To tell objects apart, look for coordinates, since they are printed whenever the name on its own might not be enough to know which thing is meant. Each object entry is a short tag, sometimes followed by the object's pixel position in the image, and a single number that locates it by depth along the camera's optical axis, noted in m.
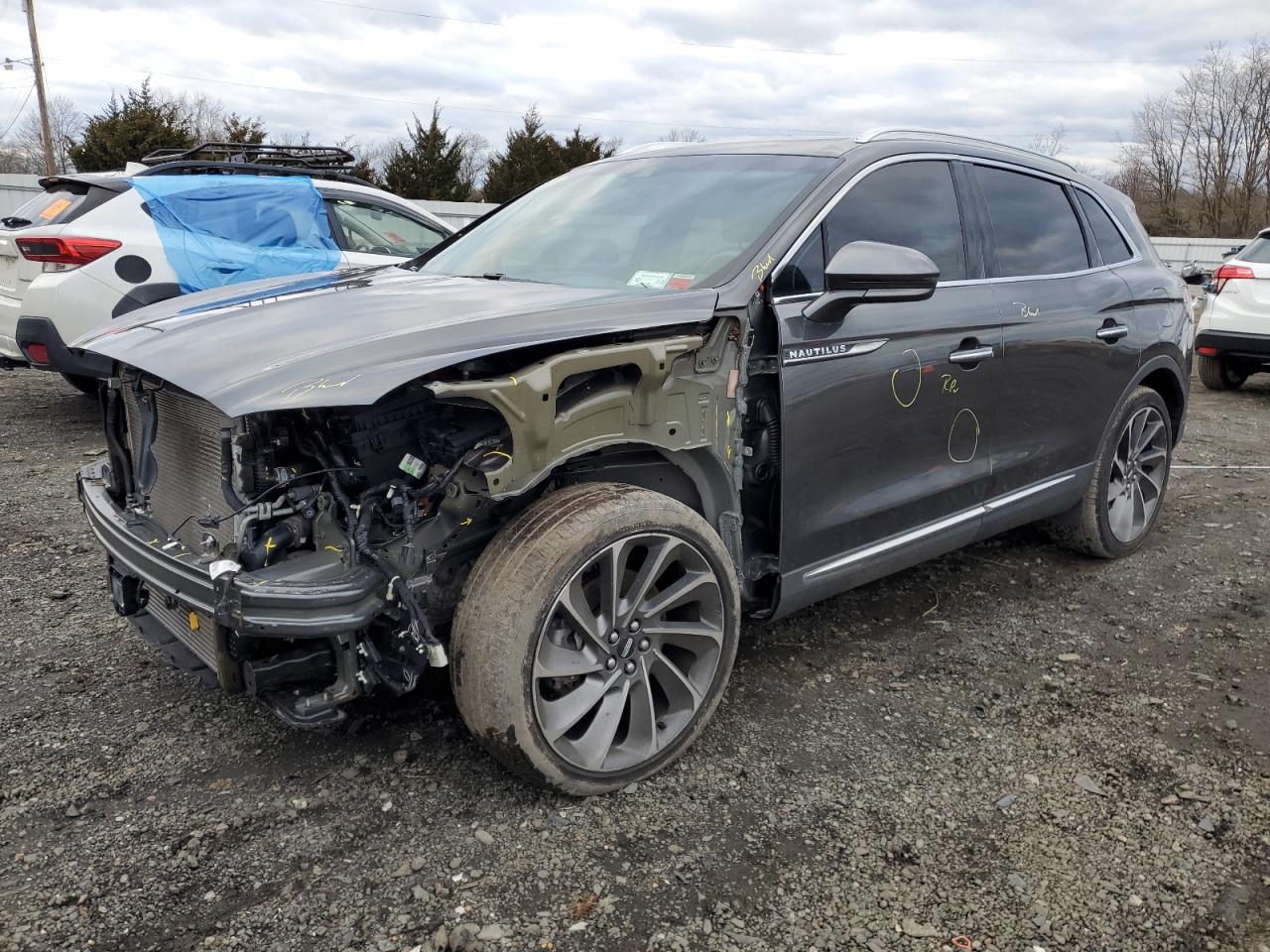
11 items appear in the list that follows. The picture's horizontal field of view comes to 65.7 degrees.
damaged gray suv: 2.34
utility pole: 27.08
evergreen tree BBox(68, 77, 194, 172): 21.22
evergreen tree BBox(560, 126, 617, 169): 30.47
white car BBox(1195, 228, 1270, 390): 9.20
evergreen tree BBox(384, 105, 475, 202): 25.94
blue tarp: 6.43
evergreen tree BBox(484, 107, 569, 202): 28.38
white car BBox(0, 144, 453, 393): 6.01
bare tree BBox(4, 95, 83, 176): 40.16
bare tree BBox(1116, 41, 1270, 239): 36.03
